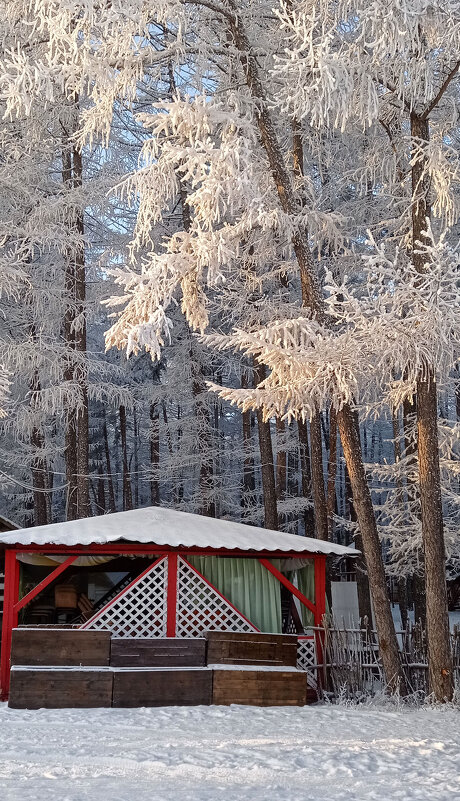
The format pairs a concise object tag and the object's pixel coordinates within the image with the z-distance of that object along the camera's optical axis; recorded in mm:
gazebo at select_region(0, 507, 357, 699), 10734
